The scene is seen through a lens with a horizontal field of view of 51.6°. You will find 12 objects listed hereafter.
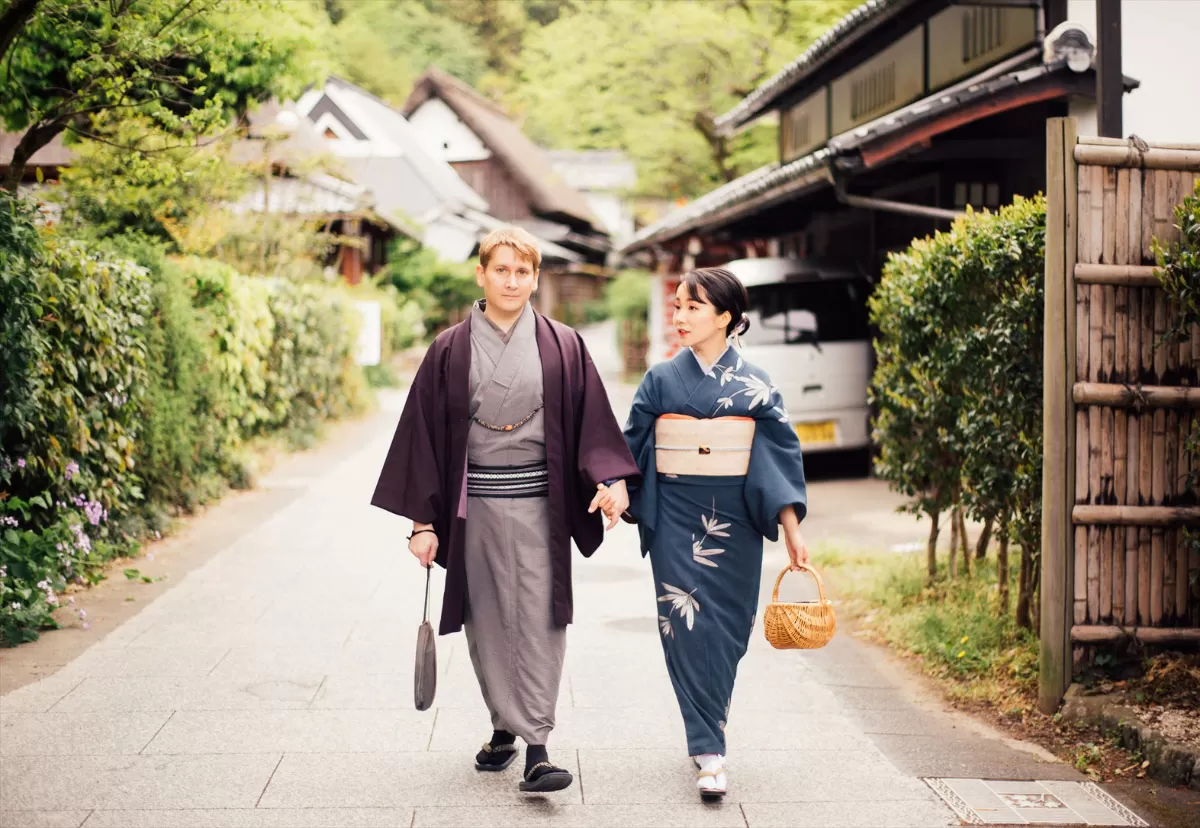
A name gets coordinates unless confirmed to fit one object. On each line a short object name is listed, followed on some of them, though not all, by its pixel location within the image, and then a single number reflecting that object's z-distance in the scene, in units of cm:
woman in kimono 438
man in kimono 435
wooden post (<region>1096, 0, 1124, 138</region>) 569
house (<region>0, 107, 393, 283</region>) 1709
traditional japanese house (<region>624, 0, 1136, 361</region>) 920
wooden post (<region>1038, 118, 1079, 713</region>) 493
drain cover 415
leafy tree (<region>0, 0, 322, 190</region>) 746
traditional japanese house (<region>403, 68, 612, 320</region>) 4566
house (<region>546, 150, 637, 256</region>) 6131
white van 1267
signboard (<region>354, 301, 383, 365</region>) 2039
